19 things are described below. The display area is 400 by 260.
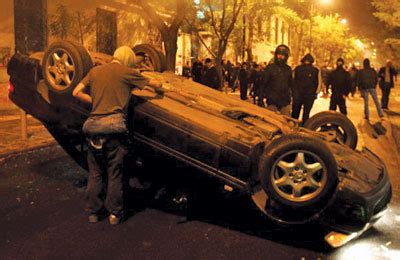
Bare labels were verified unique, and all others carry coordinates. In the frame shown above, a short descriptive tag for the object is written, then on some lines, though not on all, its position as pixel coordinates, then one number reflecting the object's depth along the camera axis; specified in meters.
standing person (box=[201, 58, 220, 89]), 11.98
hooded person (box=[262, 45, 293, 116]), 7.94
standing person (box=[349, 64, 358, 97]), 23.72
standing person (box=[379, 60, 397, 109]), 16.81
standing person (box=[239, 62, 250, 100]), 19.06
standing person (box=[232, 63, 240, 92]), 26.35
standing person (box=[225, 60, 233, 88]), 27.64
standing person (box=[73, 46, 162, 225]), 4.57
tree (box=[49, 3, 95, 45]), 17.52
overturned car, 4.28
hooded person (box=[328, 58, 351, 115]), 12.34
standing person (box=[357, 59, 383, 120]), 14.12
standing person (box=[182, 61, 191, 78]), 27.33
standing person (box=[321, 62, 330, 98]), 26.37
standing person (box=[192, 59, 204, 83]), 15.68
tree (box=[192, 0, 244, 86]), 18.42
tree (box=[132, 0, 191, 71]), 14.75
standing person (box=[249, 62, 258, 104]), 17.97
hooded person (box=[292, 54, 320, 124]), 8.89
